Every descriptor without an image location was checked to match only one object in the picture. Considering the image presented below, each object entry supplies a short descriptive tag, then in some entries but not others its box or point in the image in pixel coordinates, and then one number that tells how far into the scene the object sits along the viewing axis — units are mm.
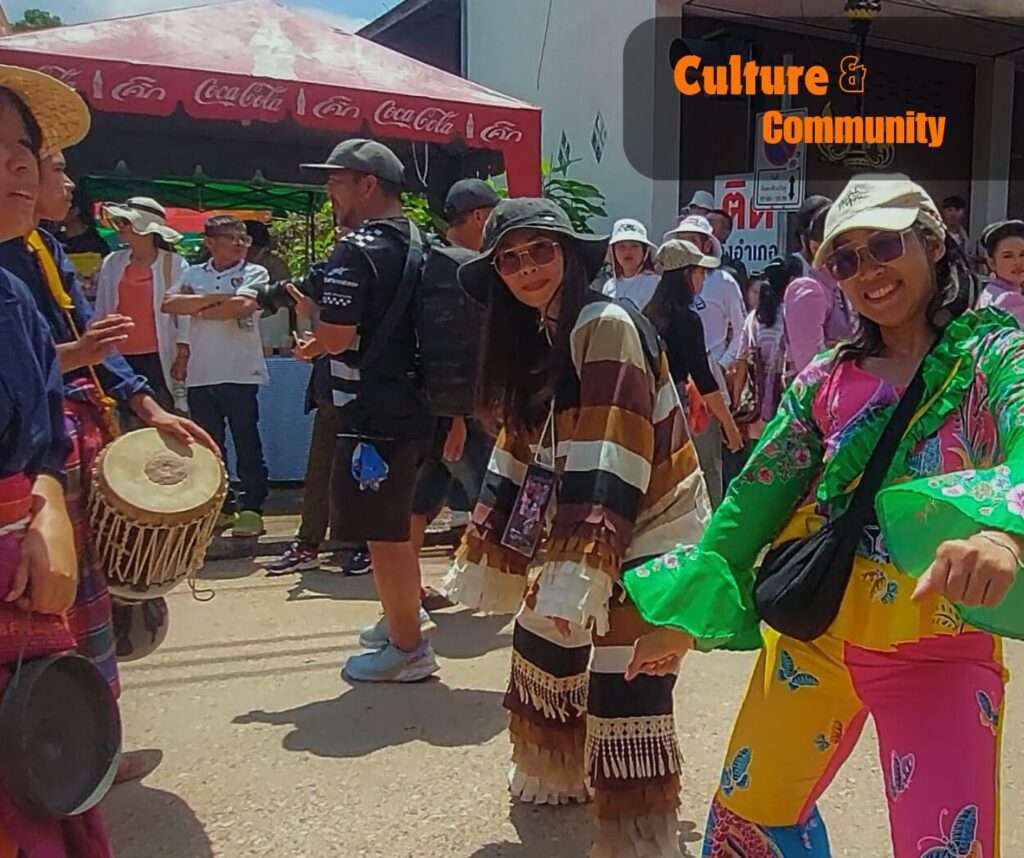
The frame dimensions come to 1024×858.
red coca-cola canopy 6668
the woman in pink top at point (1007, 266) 5668
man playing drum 2846
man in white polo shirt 6418
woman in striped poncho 2553
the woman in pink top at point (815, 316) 5293
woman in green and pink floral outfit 1872
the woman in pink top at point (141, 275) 6375
